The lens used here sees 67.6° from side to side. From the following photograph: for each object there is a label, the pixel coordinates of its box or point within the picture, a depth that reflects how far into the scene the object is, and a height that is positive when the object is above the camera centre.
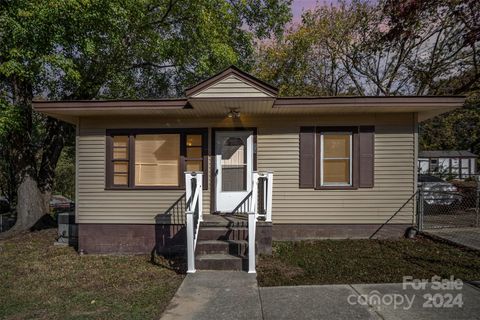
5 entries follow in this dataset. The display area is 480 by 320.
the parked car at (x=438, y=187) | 10.60 -0.82
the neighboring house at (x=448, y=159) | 32.53 +0.50
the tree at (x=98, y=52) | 8.84 +3.44
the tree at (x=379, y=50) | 13.67 +5.25
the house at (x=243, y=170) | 8.05 -0.17
